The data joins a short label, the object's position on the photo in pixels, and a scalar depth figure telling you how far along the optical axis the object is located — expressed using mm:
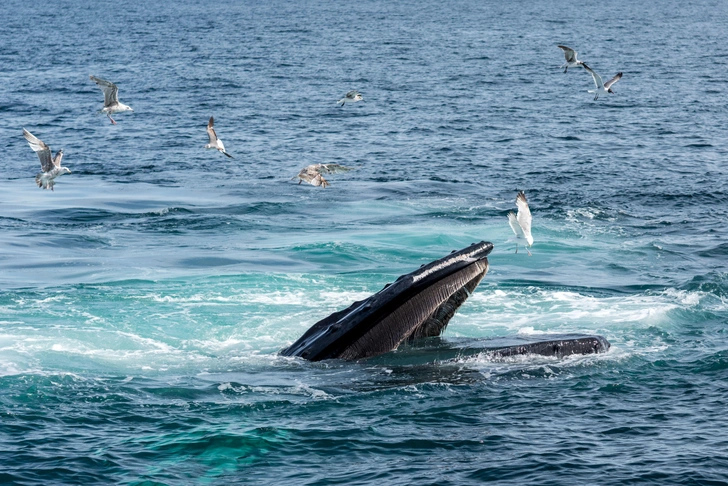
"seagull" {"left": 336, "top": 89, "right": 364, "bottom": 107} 31762
